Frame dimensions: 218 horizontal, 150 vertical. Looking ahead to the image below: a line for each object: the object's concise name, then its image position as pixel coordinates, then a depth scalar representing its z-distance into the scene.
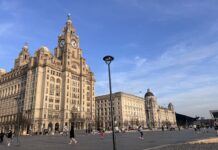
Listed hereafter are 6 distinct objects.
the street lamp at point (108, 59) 12.96
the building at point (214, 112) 119.79
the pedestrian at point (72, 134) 18.39
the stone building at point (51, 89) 71.67
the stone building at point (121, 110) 105.20
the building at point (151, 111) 143.67
